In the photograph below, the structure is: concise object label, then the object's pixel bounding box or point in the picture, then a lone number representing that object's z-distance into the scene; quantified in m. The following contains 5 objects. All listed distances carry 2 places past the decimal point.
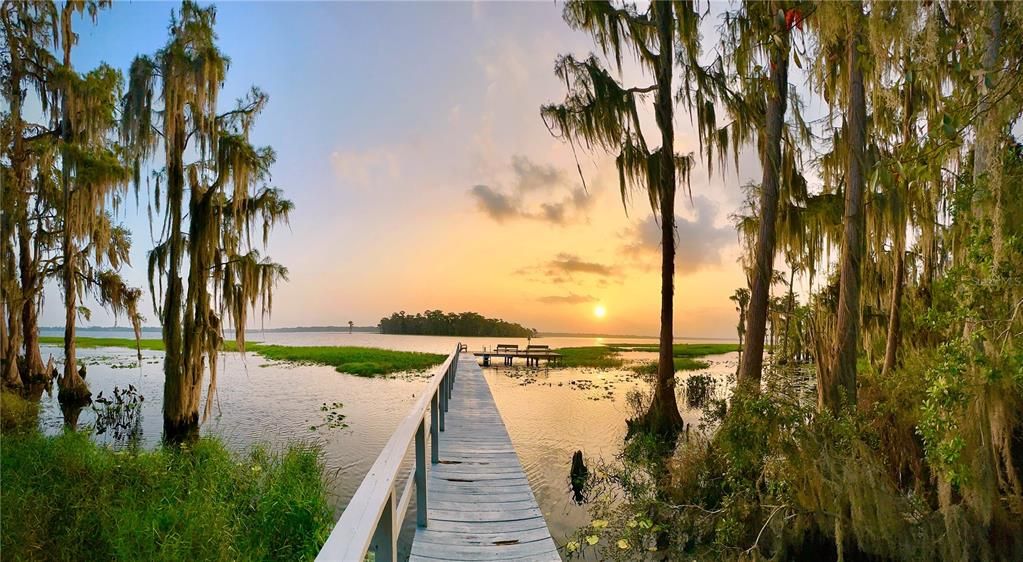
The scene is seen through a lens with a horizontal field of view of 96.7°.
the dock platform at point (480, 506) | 3.55
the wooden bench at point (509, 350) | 28.38
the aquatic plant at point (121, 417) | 9.94
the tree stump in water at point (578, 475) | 6.96
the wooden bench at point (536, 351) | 28.42
